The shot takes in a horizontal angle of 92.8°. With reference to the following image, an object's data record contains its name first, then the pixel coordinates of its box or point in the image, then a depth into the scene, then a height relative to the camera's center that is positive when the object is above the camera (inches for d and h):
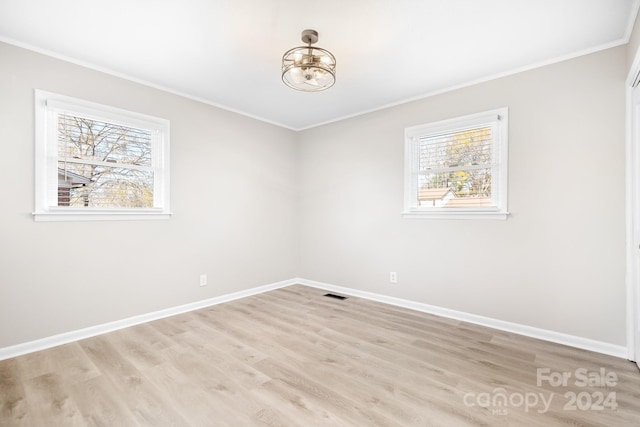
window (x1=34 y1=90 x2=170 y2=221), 109.0 +18.6
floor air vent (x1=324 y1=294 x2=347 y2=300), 169.2 -48.0
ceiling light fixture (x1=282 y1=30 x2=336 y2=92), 97.7 +48.8
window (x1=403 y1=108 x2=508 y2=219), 126.5 +20.1
